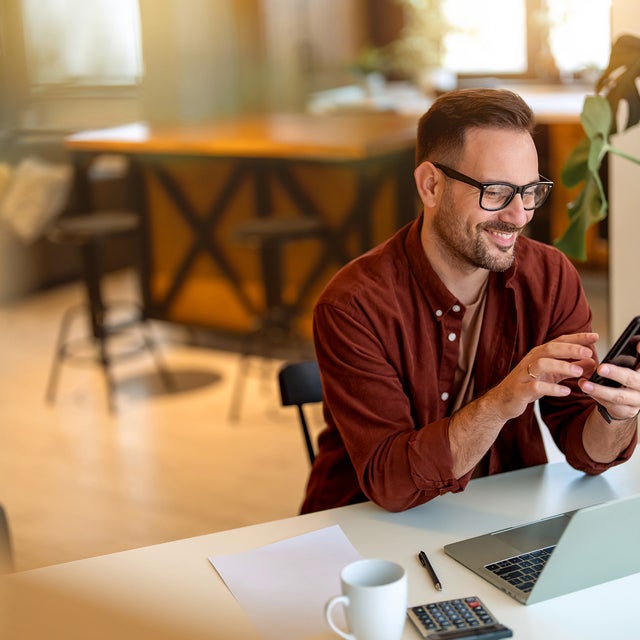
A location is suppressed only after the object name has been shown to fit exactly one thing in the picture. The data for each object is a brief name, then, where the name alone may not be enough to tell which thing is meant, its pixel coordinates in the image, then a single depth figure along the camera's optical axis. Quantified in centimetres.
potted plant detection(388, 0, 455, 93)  933
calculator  215
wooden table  608
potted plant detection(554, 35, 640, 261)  330
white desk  221
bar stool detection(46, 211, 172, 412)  606
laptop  217
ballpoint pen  229
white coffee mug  204
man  256
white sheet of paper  224
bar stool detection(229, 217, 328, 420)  582
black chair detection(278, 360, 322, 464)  307
